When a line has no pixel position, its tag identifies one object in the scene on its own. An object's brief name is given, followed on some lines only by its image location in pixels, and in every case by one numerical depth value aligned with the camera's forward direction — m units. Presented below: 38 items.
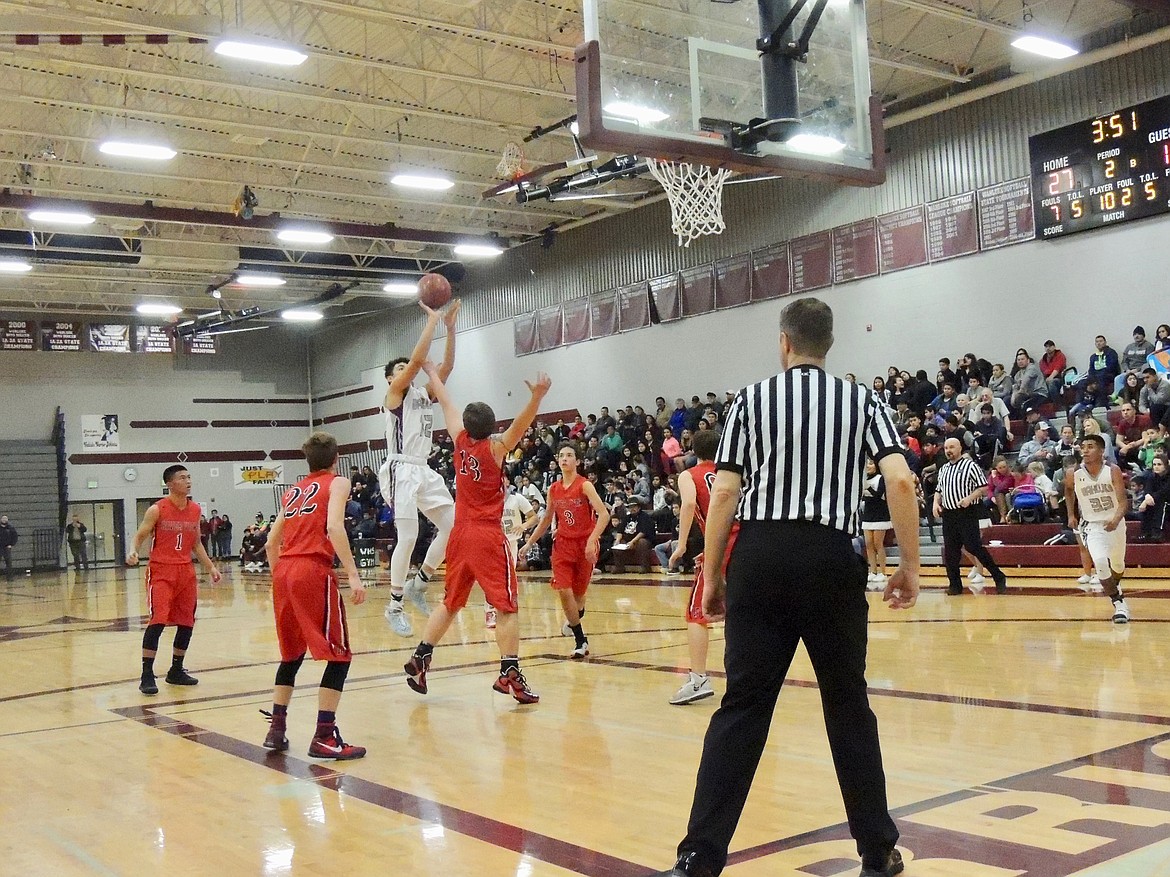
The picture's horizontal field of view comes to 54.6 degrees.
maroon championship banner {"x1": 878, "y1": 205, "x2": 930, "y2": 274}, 19.27
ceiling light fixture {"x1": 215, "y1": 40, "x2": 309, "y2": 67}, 14.19
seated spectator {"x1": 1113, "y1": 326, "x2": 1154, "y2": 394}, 15.50
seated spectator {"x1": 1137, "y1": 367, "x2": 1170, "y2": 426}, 14.28
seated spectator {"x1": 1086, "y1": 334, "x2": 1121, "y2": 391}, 16.09
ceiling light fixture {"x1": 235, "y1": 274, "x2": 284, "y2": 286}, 27.49
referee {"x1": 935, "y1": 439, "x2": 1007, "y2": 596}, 11.97
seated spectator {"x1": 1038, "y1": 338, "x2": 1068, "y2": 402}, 16.81
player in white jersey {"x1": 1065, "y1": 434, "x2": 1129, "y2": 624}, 8.98
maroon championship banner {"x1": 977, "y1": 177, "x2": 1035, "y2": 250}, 17.70
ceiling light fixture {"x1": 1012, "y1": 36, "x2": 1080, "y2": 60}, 15.71
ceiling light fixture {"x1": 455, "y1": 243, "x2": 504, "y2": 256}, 26.17
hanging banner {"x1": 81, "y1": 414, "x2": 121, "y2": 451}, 34.38
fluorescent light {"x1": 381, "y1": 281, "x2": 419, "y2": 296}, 28.55
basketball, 7.58
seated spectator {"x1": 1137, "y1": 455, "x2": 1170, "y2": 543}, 13.47
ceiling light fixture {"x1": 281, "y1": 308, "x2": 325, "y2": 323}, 31.22
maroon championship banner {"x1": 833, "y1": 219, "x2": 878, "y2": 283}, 20.03
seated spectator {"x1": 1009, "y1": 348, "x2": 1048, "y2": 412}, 16.69
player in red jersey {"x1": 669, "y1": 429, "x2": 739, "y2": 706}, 6.52
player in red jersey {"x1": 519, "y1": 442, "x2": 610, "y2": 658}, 8.78
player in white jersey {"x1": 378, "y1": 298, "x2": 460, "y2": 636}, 9.06
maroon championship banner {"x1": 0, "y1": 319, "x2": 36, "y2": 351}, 29.44
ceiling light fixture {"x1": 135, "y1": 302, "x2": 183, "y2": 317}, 30.89
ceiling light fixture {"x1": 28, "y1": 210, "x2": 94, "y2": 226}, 21.20
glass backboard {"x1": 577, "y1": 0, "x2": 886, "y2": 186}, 8.73
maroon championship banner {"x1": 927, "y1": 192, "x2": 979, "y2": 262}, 18.48
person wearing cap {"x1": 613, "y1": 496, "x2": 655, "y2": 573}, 19.42
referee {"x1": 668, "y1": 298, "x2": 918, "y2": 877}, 3.22
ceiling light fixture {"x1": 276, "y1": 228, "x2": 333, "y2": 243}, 23.67
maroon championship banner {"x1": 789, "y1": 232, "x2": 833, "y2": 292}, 20.73
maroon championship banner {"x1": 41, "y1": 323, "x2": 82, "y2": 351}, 29.59
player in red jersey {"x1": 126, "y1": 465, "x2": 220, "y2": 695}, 8.00
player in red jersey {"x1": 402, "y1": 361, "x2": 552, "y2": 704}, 6.64
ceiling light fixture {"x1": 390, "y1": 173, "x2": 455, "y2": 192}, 20.72
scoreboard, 15.91
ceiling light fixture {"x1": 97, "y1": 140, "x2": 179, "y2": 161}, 18.44
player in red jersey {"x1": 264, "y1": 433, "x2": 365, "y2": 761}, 5.55
